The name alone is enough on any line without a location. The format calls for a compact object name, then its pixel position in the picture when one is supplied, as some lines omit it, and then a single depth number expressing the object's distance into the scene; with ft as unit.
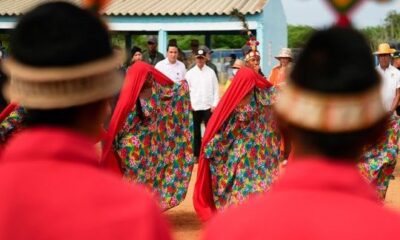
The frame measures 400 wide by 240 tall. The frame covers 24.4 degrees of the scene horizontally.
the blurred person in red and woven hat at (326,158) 6.49
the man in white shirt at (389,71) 36.70
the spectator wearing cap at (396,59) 48.93
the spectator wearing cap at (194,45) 45.69
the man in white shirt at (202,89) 41.32
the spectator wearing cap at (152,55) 45.27
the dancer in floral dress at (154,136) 26.43
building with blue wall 63.77
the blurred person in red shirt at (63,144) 6.72
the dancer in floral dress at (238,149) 26.68
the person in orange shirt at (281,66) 36.68
